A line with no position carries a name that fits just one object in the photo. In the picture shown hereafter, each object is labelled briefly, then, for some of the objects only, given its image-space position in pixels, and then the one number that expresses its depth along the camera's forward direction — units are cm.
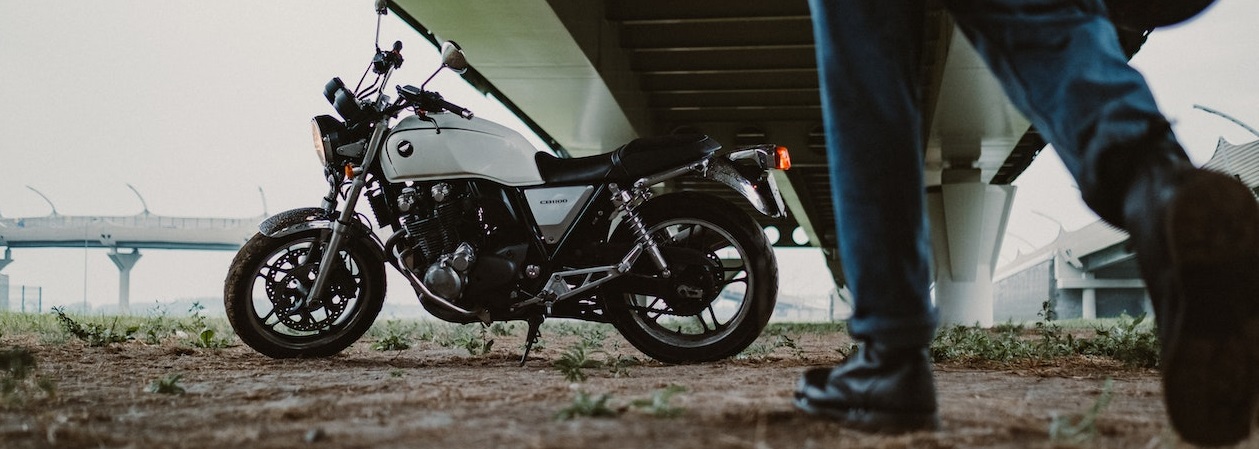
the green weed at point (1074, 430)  190
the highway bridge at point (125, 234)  4966
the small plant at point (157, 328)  679
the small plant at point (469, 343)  602
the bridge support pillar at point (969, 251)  2884
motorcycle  527
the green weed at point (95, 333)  623
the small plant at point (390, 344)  647
